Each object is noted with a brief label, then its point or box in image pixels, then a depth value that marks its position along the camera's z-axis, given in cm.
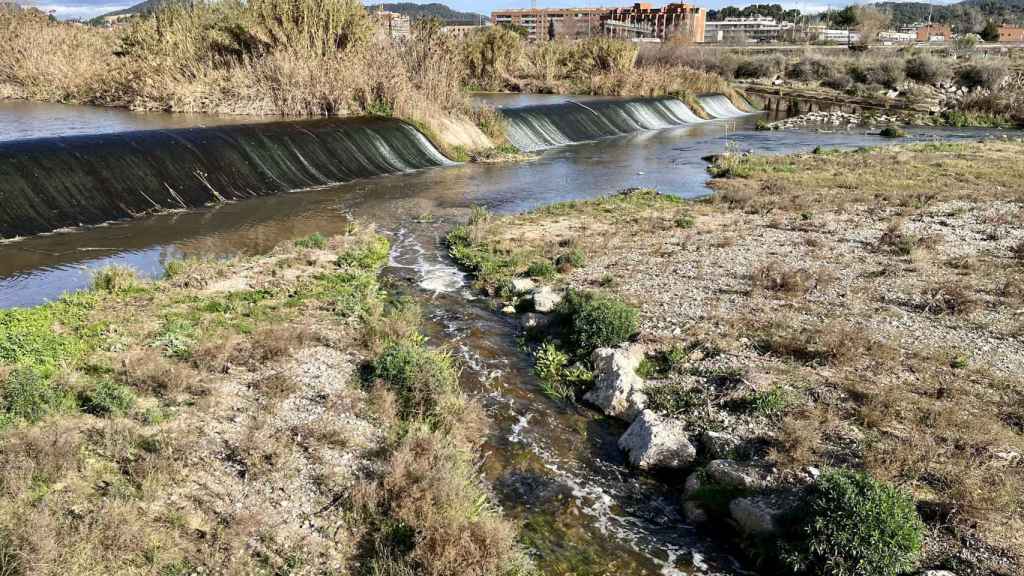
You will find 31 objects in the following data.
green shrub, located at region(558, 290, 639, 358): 1037
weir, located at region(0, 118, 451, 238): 1631
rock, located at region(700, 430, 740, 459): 781
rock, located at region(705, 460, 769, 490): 715
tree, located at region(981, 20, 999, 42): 11758
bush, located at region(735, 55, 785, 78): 7262
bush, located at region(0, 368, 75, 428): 707
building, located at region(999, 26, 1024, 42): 12250
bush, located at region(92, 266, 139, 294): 1116
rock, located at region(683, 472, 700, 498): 732
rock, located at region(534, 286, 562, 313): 1183
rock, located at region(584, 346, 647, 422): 899
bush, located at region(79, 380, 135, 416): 742
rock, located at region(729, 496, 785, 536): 659
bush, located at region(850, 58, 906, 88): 6184
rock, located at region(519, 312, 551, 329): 1136
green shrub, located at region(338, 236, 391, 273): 1372
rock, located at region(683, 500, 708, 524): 703
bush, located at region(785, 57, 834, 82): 6906
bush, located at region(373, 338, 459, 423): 837
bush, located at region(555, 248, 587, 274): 1389
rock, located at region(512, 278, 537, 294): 1278
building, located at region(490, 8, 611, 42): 15400
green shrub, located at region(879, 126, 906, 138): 3953
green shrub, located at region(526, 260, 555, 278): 1358
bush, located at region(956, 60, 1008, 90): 5616
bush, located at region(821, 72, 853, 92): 6425
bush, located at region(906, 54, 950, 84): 6158
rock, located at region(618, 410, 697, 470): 784
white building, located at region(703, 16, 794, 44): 15576
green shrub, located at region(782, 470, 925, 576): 592
